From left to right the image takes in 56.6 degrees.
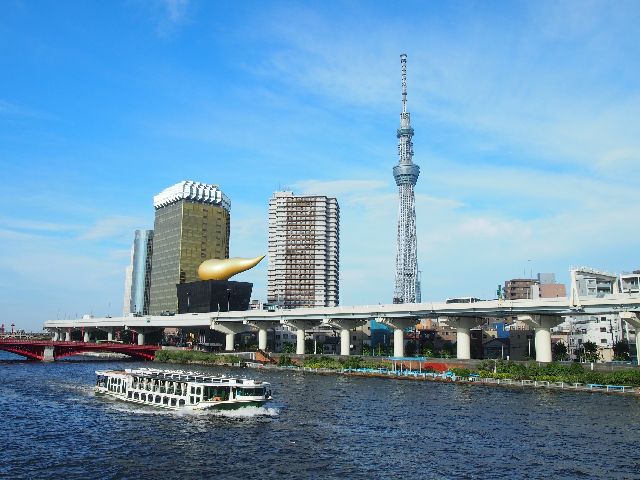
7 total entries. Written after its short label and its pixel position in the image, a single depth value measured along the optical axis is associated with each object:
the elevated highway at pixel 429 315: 99.50
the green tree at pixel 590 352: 128.07
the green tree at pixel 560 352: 129.12
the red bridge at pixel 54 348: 138.75
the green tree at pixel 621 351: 124.88
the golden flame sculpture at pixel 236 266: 197.75
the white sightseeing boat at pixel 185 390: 61.16
